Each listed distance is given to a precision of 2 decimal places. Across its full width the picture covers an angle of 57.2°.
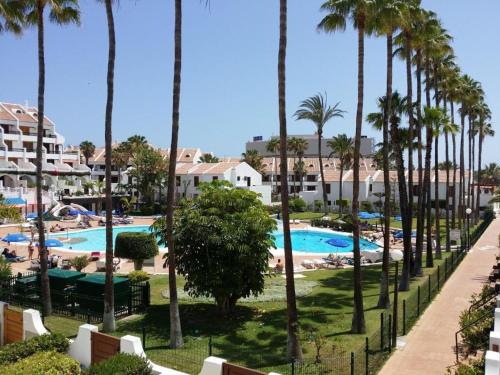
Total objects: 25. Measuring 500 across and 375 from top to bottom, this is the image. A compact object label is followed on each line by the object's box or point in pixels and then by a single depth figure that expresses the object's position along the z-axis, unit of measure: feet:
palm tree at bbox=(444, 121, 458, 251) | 84.77
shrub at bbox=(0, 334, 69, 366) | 40.76
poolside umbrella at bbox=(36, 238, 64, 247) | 106.80
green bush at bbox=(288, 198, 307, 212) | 230.27
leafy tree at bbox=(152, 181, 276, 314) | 57.57
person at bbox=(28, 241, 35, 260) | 110.87
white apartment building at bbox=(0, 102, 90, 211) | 206.91
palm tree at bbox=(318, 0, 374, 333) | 54.95
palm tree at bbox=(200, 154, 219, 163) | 283.44
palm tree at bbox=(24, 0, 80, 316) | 61.72
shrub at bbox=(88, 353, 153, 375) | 35.81
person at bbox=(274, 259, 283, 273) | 96.22
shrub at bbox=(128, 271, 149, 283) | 81.91
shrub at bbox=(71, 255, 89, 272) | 91.97
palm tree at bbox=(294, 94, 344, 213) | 207.21
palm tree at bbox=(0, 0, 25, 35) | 61.00
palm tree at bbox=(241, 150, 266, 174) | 288.92
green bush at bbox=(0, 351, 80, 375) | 37.11
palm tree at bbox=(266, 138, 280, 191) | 292.40
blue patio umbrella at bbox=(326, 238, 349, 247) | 105.91
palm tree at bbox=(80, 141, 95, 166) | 293.02
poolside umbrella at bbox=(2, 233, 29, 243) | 113.39
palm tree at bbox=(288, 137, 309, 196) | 266.98
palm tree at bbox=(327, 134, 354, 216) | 224.53
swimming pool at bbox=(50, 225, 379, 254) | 136.77
